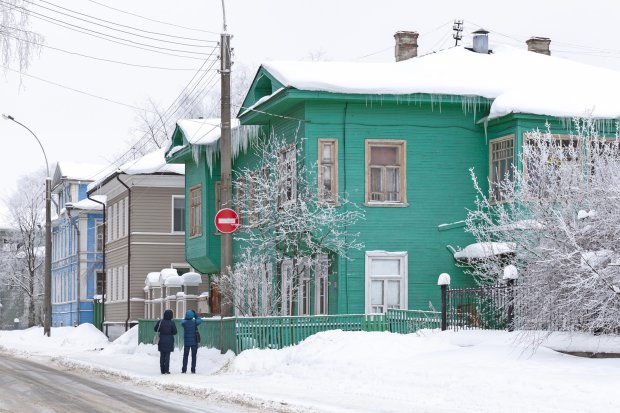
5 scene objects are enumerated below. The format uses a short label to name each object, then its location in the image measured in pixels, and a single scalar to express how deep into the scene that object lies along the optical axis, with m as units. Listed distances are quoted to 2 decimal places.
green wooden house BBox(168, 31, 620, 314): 28.50
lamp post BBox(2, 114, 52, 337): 46.78
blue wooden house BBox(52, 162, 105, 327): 62.25
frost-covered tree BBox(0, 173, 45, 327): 77.75
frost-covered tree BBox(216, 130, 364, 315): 28.06
